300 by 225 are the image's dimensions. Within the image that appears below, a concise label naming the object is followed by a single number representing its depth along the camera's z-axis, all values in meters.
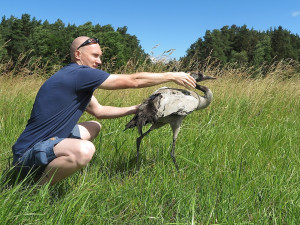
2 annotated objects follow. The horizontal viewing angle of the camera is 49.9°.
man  2.60
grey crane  3.13
